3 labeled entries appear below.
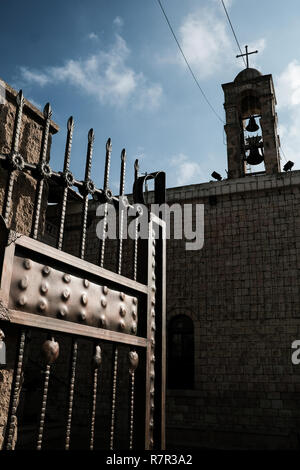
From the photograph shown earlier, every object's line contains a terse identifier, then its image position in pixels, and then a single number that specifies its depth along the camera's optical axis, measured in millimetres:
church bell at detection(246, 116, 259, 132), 11719
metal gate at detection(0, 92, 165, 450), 1544
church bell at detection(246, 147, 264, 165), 11406
